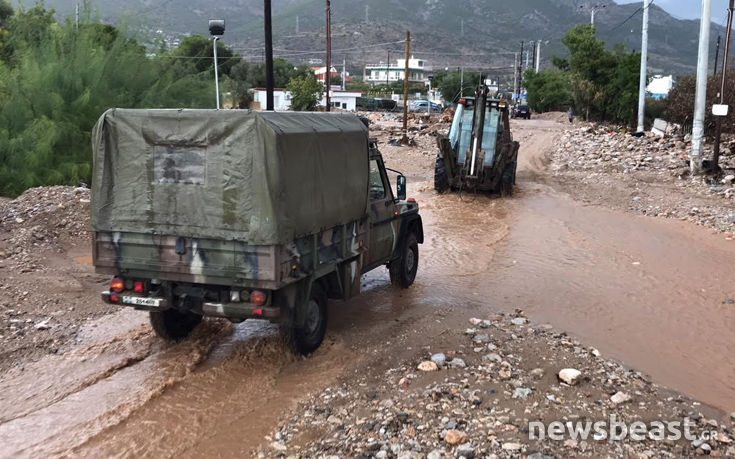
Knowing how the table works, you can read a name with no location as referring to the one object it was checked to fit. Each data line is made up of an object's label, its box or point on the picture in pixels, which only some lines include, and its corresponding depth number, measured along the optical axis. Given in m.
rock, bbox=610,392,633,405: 5.50
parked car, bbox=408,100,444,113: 65.93
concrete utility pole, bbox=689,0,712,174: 18.86
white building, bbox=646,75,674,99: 51.94
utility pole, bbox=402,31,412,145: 32.16
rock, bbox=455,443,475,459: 4.61
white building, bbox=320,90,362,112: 66.06
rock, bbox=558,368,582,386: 5.85
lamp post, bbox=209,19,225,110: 13.78
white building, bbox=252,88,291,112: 50.80
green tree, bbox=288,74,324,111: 46.47
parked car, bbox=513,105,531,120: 56.09
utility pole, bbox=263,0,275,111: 16.20
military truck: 5.82
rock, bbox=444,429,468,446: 4.79
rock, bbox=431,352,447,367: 6.36
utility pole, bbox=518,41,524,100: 76.88
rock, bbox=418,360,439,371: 6.23
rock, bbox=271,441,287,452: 4.98
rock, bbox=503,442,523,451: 4.65
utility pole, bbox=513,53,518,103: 76.04
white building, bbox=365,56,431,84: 119.85
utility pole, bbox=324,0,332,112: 30.50
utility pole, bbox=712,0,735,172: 18.30
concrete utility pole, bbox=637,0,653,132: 29.09
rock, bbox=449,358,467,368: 6.30
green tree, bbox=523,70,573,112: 65.06
